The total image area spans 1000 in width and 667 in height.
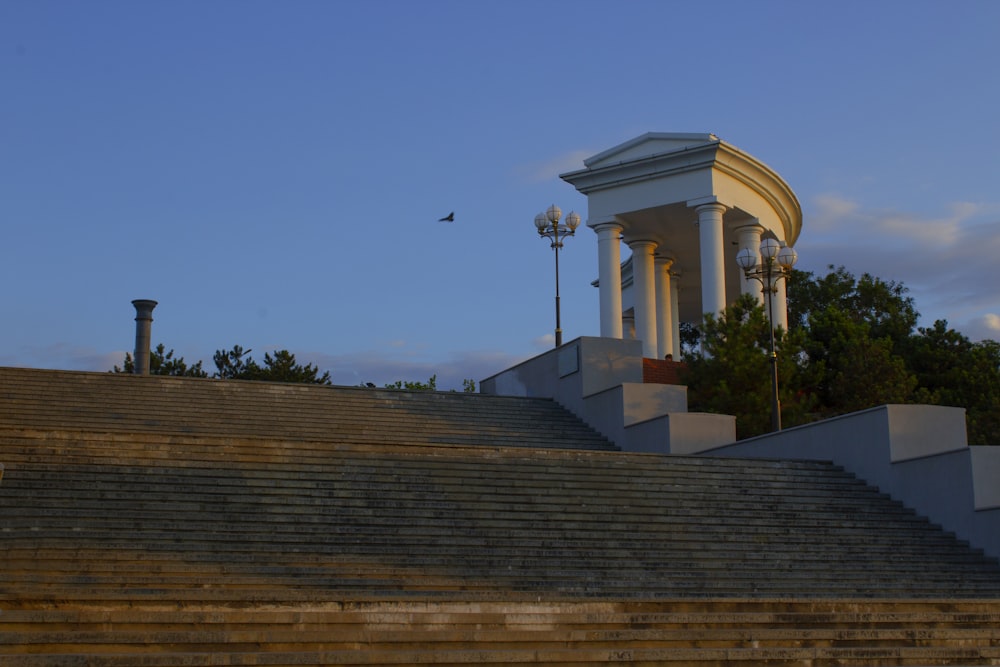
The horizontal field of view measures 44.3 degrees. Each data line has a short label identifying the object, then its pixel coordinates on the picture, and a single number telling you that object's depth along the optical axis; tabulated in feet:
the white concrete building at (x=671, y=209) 112.78
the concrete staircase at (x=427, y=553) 37.37
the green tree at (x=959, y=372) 103.76
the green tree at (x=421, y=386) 179.52
